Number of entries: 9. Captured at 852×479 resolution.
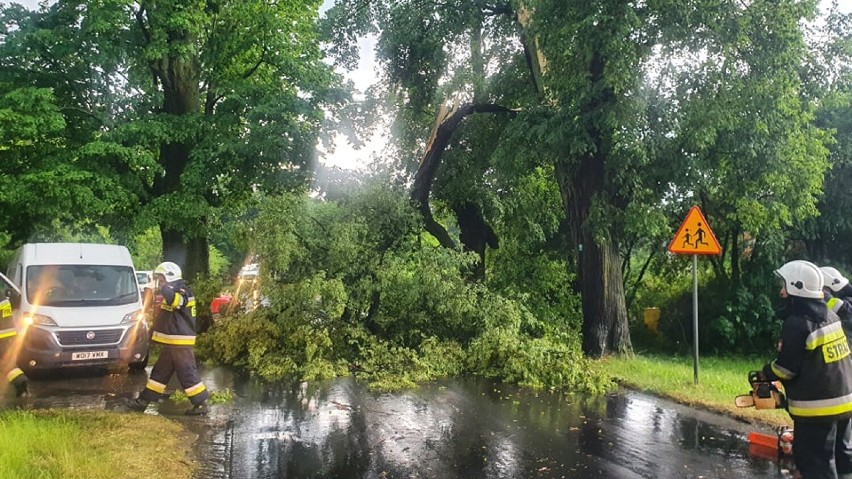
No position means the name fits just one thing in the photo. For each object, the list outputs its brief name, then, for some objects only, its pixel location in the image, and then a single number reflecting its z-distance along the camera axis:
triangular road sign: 9.29
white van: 9.68
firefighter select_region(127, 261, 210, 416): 7.90
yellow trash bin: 17.56
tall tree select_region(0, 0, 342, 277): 14.41
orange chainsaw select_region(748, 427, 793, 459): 6.16
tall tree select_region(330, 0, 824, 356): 10.20
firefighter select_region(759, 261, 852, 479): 4.60
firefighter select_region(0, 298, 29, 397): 8.85
